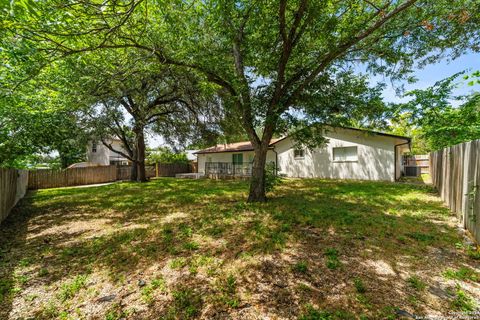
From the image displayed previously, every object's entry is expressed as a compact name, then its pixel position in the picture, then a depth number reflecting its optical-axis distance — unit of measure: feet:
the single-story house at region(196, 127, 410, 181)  42.60
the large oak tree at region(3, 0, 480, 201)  17.71
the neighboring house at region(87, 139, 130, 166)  89.10
